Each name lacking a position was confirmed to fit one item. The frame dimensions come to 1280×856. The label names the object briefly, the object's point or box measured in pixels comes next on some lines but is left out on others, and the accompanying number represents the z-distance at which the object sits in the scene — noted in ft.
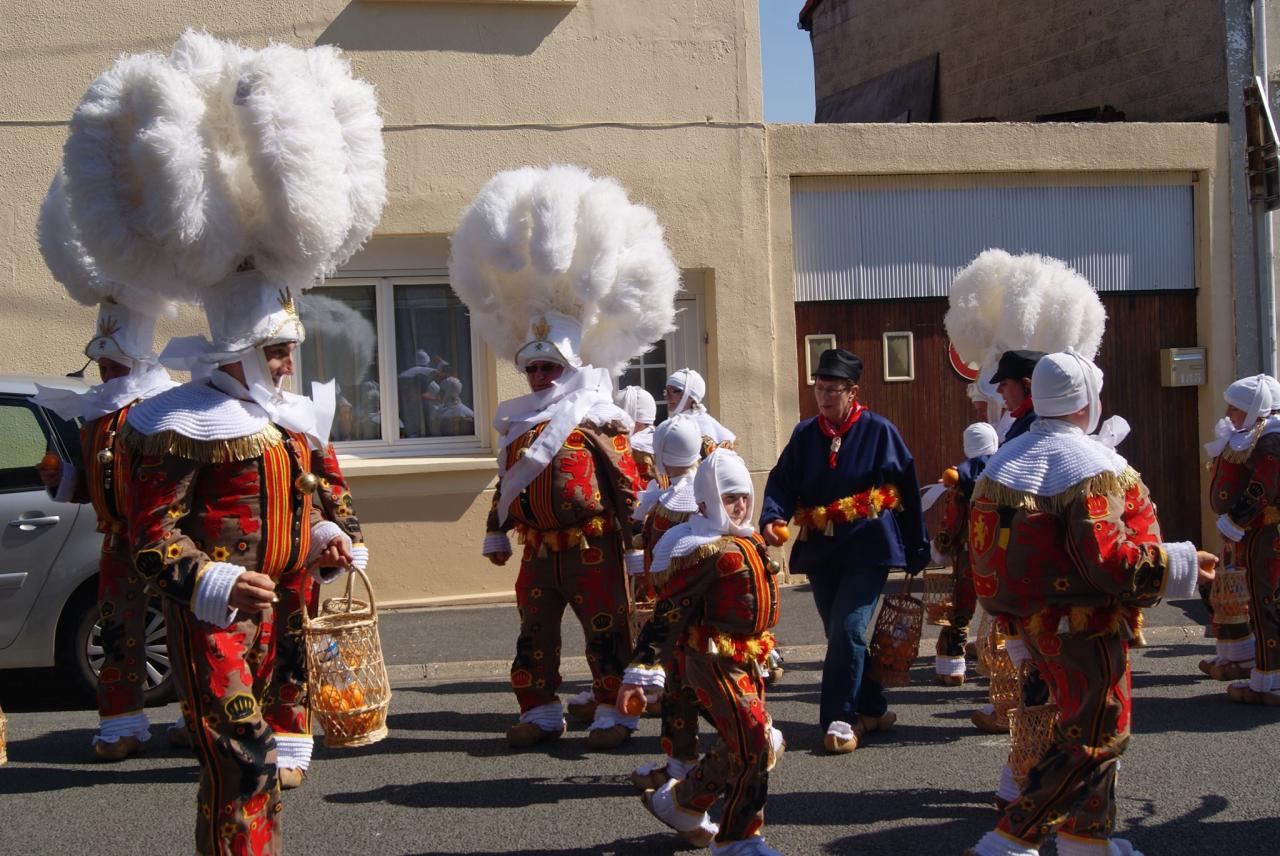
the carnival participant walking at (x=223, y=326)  12.11
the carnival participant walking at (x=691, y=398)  23.81
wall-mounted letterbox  36.40
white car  21.54
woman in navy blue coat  19.19
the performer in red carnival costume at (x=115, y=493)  18.85
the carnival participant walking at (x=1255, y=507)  21.40
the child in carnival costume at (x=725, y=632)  13.83
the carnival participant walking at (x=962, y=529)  22.54
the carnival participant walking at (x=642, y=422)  23.13
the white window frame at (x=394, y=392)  32.50
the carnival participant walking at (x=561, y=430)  19.35
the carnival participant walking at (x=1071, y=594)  12.92
